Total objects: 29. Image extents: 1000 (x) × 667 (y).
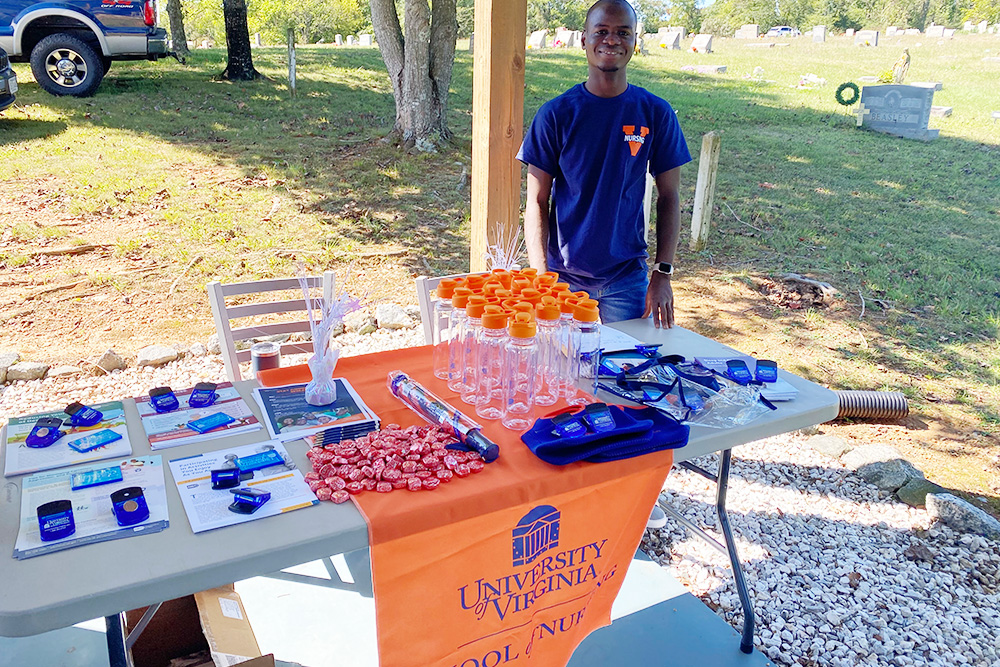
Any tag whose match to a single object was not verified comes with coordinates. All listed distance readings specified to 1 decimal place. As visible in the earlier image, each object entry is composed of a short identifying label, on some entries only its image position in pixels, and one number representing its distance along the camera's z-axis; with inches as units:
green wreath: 446.1
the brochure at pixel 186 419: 64.2
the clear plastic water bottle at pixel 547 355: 69.1
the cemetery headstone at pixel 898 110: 384.8
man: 98.3
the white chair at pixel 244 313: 93.7
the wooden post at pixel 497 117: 110.2
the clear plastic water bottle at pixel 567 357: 72.3
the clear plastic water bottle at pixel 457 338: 70.5
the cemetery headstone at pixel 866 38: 705.6
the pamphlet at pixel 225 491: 52.6
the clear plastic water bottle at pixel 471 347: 67.5
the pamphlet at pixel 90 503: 49.1
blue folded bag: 60.6
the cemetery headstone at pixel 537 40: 755.7
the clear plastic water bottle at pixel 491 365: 65.2
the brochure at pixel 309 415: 65.4
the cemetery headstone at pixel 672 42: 776.9
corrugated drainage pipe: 149.8
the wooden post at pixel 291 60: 347.9
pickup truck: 292.2
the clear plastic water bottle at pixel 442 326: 73.4
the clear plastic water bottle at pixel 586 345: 69.1
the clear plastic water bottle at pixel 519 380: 66.1
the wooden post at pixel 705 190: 244.7
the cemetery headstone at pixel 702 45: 738.2
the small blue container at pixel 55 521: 48.9
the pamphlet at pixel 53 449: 58.8
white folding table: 43.7
